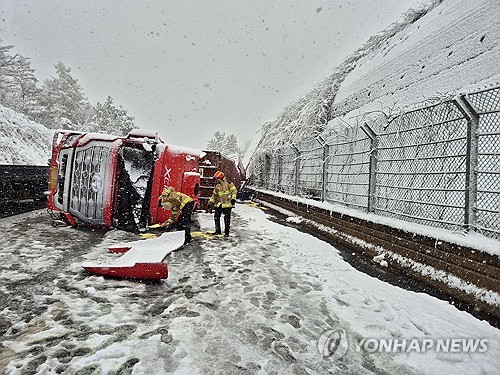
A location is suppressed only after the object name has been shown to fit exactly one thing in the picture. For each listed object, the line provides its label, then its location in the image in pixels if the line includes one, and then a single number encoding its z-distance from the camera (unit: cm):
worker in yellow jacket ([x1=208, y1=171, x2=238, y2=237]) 782
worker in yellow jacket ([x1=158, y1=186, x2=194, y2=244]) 703
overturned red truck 734
